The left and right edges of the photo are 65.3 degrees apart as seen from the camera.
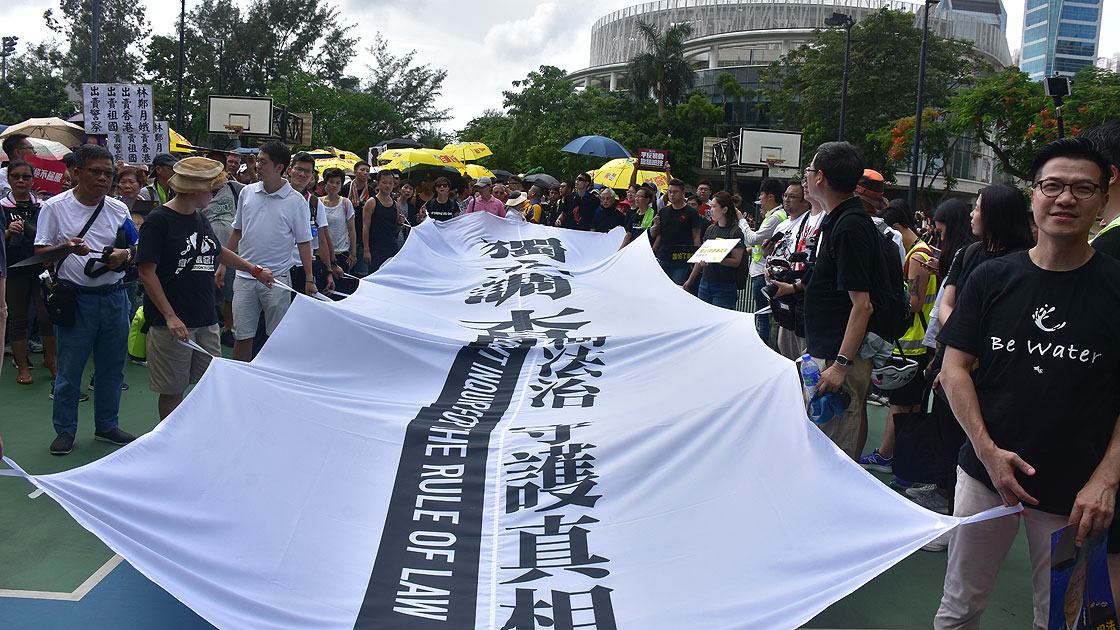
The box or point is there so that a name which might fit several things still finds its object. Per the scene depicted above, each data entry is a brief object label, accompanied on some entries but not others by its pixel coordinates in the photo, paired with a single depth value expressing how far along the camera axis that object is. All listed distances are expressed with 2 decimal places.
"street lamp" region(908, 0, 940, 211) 22.55
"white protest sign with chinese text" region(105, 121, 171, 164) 11.44
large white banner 2.89
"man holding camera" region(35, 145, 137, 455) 5.64
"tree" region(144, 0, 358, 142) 50.38
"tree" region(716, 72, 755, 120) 58.00
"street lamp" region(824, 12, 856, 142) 27.86
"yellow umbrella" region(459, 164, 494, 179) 28.38
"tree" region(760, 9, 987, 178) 39.00
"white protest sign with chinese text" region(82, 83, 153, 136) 11.55
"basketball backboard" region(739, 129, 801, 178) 22.45
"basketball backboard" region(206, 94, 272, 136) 17.50
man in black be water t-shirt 2.54
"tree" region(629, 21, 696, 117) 58.91
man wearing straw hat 5.32
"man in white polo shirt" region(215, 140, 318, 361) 6.77
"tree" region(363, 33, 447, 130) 64.52
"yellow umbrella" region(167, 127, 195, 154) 17.64
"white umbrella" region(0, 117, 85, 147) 14.74
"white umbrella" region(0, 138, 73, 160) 12.41
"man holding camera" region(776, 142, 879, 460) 3.99
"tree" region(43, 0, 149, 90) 49.06
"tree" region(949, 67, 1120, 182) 24.22
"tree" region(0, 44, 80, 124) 40.47
